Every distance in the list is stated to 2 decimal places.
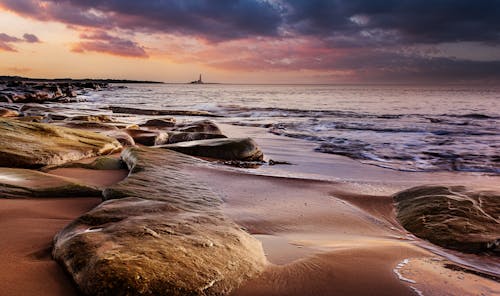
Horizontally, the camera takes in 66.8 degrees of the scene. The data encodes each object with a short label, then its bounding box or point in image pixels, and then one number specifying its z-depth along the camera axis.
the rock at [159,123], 11.40
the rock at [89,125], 7.90
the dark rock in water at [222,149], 5.91
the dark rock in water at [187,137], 7.61
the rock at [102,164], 4.22
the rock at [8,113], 11.09
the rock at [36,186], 2.89
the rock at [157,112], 18.48
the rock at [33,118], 9.09
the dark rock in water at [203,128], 9.03
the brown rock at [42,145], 3.87
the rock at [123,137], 6.61
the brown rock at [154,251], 1.55
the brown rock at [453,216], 2.67
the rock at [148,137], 7.43
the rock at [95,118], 9.83
